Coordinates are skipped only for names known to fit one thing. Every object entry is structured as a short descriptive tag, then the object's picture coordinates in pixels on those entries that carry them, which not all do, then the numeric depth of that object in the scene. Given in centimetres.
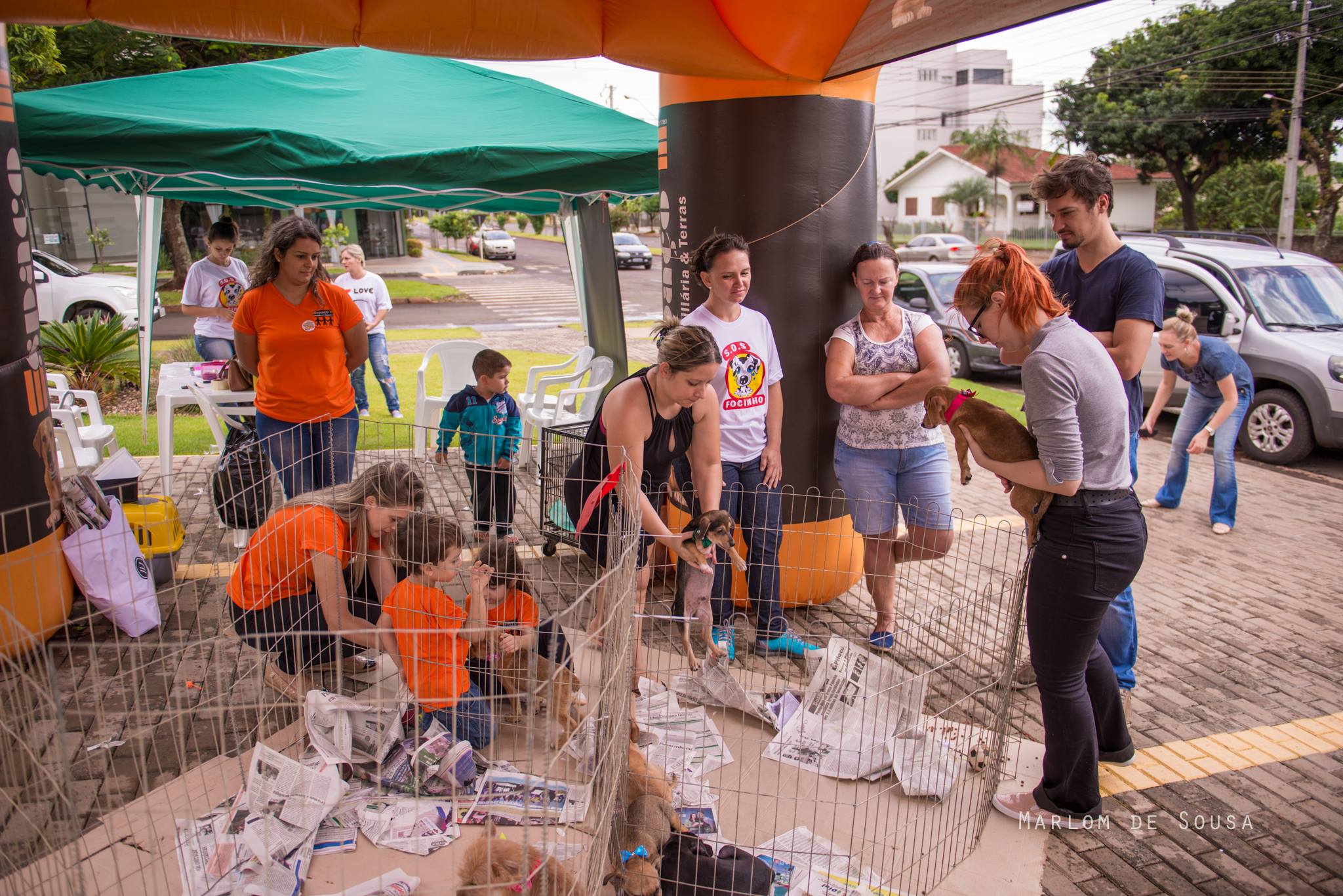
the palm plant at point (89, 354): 970
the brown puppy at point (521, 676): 303
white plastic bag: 411
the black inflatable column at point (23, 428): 373
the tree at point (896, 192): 5822
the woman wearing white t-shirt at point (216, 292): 632
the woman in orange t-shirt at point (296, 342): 439
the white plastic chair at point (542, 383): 689
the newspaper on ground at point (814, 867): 254
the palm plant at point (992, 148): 5112
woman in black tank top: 324
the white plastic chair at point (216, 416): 561
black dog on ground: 246
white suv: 742
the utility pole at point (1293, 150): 2002
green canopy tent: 495
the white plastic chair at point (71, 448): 502
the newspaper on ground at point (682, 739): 320
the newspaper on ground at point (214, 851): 248
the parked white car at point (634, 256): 3198
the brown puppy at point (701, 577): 320
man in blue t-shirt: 316
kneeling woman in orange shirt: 329
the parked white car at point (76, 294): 1370
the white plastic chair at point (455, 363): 771
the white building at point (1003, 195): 4238
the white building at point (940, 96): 6706
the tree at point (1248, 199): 3047
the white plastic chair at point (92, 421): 554
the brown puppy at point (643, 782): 266
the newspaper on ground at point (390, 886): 248
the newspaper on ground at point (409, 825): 275
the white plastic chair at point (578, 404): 682
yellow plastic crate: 463
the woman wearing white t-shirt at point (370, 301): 854
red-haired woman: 255
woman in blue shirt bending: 577
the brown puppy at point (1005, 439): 269
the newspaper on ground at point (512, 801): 275
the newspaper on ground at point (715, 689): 354
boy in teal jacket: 496
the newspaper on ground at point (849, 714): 320
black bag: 434
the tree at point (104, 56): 1554
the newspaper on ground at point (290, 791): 273
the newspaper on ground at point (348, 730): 302
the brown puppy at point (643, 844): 242
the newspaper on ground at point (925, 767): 302
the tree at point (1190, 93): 2464
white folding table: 565
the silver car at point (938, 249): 3222
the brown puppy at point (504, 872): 217
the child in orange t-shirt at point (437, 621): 310
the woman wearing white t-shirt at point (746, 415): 387
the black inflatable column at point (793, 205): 419
